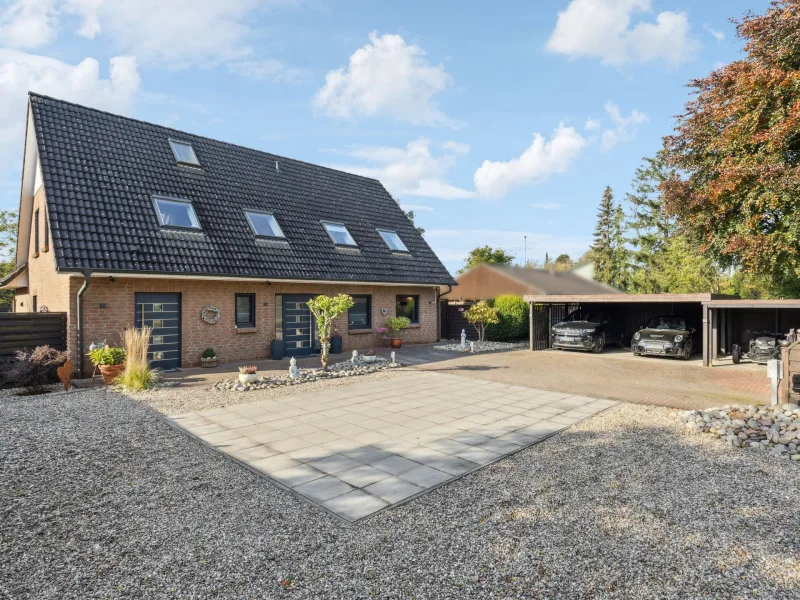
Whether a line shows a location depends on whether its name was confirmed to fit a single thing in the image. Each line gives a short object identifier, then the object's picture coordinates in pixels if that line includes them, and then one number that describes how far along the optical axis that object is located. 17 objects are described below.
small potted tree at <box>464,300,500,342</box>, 17.09
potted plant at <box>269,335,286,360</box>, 13.85
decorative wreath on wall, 12.51
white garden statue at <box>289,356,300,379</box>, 10.54
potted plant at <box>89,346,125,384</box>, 9.88
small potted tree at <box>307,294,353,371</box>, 11.28
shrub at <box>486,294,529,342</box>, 20.27
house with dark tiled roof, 11.16
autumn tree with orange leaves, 12.90
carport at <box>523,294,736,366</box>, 13.24
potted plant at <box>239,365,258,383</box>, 9.74
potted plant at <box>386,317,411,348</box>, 16.30
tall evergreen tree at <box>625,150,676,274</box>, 31.78
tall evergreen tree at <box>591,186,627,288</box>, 32.69
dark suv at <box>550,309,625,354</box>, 16.25
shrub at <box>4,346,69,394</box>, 9.22
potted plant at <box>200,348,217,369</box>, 12.27
